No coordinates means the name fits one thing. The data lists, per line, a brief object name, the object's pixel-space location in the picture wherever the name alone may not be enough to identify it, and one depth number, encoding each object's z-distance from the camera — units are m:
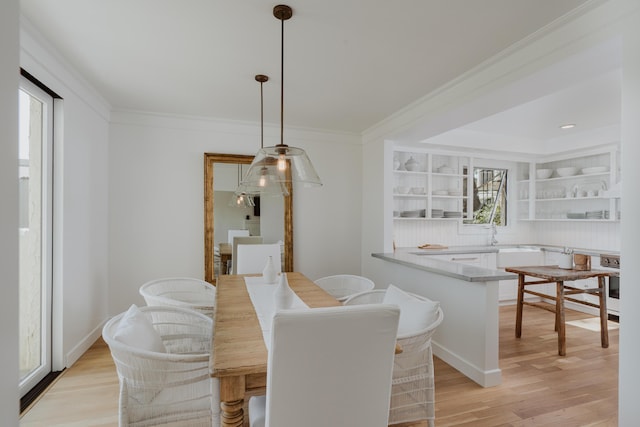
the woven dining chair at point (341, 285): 3.20
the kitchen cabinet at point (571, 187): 4.59
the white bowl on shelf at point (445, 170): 4.96
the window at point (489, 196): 5.50
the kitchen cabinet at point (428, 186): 4.80
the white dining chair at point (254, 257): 3.69
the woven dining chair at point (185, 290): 2.77
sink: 4.81
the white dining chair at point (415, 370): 1.70
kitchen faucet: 5.35
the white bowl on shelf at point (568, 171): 5.03
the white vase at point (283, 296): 1.94
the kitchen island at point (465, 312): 2.56
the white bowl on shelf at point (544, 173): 5.37
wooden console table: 3.11
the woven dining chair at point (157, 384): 1.44
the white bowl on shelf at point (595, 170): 4.62
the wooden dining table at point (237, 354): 1.28
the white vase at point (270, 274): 2.89
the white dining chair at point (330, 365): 1.11
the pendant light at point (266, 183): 2.17
